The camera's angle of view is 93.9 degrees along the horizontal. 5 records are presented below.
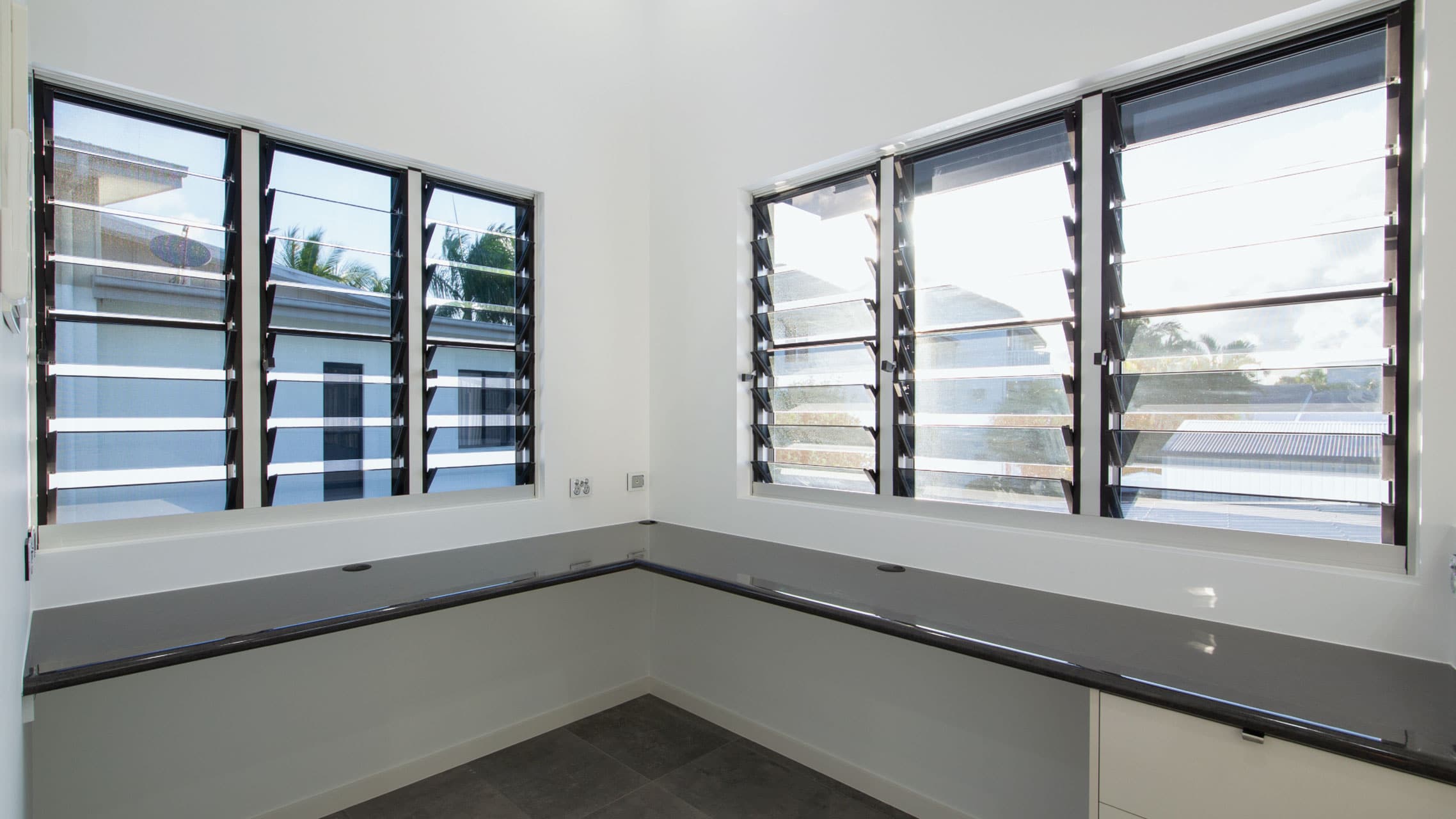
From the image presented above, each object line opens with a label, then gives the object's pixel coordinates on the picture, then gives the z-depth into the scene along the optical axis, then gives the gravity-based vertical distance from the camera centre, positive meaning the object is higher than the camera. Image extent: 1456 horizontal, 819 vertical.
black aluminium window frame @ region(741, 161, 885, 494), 3.25 +0.41
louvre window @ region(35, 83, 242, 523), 2.12 +0.31
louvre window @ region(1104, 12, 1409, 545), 1.79 +0.34
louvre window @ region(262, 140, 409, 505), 2.53 +0.31
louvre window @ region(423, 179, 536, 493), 2.96 +0.30
